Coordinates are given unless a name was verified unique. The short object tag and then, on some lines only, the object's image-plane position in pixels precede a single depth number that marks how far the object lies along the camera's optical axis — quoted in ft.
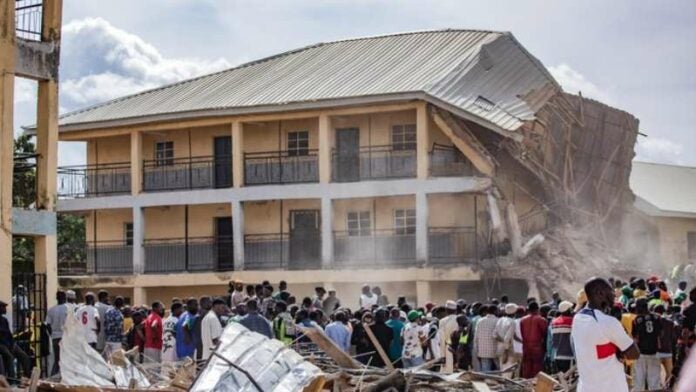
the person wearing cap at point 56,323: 65.82
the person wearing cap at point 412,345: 60.80
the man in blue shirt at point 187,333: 61.16
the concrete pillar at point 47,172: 76.64
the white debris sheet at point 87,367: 46.63
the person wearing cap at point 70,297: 69.56
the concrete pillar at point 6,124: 71.56
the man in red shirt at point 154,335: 64.23
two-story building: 110.63
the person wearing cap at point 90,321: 65.10
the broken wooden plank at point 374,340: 47.07
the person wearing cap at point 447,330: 63.98
